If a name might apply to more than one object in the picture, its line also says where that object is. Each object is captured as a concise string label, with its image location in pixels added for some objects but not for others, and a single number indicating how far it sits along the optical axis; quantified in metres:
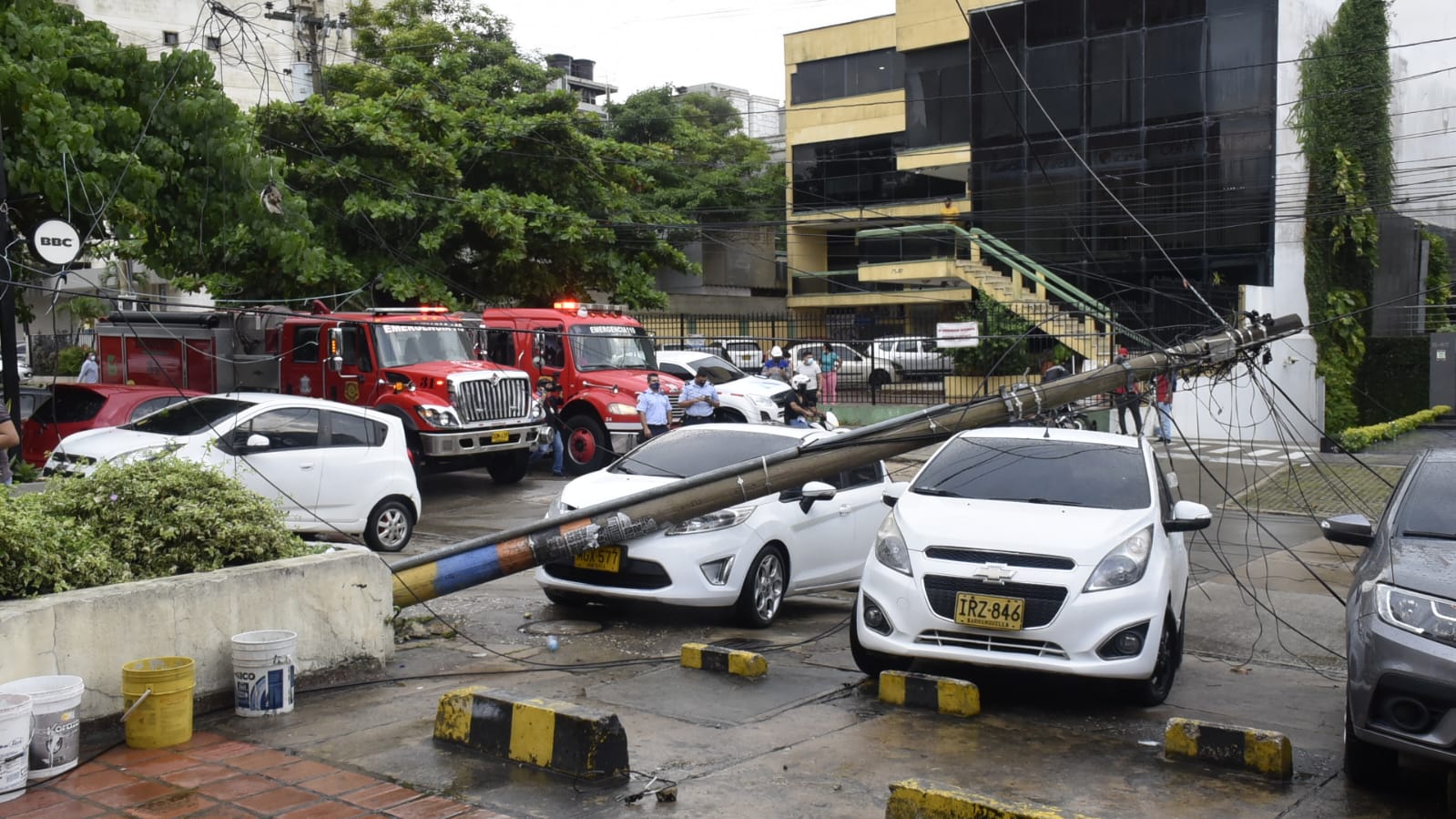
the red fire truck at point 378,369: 17.14
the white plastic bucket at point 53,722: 5.57
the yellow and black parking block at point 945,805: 4.89
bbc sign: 12.90
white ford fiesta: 9.00
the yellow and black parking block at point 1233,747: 5.96
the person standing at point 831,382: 28.11
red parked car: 14.74
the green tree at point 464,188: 25.48
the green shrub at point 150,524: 6.65
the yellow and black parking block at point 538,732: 5.72
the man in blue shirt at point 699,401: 18.95
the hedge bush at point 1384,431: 23.75
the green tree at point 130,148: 14.48
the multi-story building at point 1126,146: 26.89
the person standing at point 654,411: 18.55
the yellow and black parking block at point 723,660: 7.70
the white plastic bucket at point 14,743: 5.30
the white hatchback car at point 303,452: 12.15
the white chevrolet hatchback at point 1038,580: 6.94
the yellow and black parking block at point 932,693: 6.96
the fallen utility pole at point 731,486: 8.52
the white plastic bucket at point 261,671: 6.60
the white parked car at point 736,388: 22.06
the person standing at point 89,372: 22.11
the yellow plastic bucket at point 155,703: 6.05
